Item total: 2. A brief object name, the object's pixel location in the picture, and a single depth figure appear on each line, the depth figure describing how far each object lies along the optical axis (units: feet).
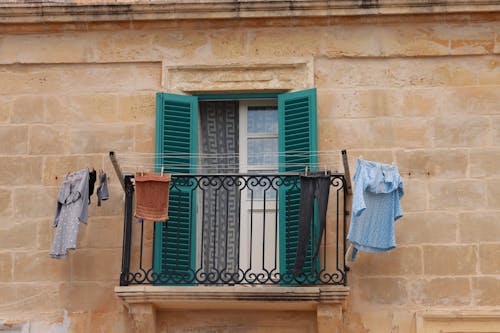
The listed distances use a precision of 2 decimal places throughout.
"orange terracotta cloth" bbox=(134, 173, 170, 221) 36.17
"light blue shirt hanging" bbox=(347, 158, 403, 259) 35.35
